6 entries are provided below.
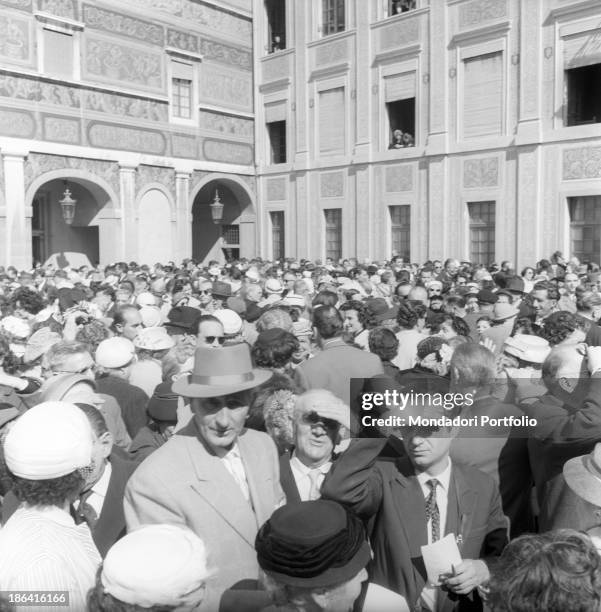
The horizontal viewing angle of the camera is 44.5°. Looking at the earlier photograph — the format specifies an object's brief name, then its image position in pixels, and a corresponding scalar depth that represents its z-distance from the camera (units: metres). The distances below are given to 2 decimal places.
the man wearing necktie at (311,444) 3.16
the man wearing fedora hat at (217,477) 2.82
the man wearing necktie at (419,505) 2.87
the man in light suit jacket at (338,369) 5.30
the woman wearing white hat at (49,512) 2.36
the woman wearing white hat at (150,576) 2.01
